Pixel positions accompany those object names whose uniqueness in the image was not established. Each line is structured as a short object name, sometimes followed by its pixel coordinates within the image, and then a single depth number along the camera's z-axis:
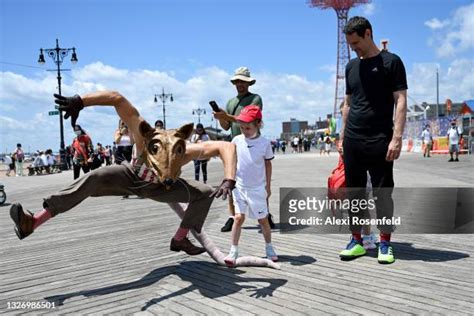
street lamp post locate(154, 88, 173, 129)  39.78
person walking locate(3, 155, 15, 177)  24.58
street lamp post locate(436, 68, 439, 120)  48.58
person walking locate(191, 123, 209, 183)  11.64
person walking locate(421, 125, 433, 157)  24.47
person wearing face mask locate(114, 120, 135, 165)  8.66
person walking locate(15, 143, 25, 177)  24.50
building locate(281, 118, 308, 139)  157.00
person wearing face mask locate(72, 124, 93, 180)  13.27
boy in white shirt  4.34
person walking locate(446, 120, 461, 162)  18.69
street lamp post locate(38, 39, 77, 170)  24.66
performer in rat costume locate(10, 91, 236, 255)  3.42
